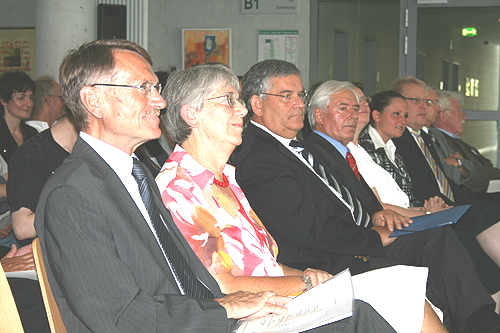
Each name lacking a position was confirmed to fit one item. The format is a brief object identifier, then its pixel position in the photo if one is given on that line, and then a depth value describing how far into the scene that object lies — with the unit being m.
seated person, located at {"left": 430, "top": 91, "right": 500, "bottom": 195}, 4.47
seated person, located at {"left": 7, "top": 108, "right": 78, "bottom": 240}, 2.22
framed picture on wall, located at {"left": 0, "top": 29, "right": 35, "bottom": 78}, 7.04
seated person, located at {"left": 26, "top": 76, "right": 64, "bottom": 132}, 4.24
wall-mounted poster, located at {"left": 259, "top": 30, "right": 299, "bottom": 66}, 6.59
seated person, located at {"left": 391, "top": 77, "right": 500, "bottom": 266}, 3.21
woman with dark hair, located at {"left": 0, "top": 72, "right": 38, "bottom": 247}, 3.90
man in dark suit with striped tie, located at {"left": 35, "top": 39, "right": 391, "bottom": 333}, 1.17
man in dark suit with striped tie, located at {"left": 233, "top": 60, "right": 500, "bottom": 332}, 2.27
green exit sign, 6.57
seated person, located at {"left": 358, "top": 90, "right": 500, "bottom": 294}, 3.19
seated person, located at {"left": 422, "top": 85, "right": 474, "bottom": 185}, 4.34
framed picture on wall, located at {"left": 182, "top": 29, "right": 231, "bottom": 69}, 6.70
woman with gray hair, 1.63
